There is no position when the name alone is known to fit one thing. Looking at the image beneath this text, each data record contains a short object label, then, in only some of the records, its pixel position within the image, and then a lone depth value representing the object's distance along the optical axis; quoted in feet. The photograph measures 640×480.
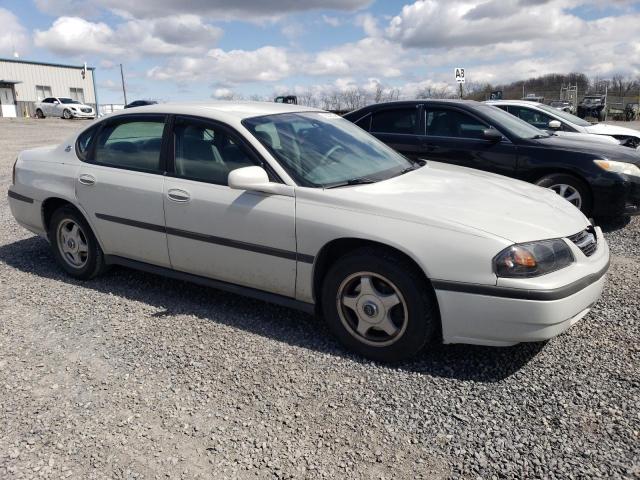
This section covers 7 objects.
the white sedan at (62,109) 123.65
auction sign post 57.93
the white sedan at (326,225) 9.71
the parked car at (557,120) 31.78
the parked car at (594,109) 102.58
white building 150.20
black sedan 19.79
